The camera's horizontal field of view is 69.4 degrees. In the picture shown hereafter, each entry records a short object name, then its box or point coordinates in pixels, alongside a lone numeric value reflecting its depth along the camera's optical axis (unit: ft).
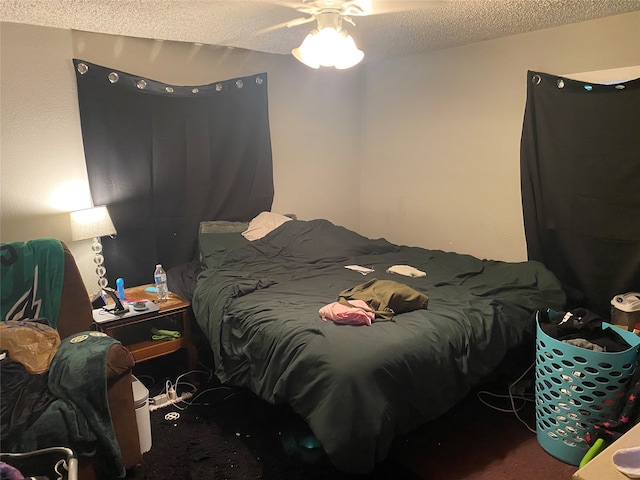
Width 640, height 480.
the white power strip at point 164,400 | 8.31
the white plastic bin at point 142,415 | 6.82
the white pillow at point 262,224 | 11.06
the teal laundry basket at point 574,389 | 6.18
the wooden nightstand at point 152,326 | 8.32
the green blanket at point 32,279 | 6.86
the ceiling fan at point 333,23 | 7.00
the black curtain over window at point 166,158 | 9.54
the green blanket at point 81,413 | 5.68
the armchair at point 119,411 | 6.00
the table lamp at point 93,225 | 8.57
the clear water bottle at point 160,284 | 9.17
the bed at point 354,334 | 5.58
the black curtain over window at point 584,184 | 8.43
